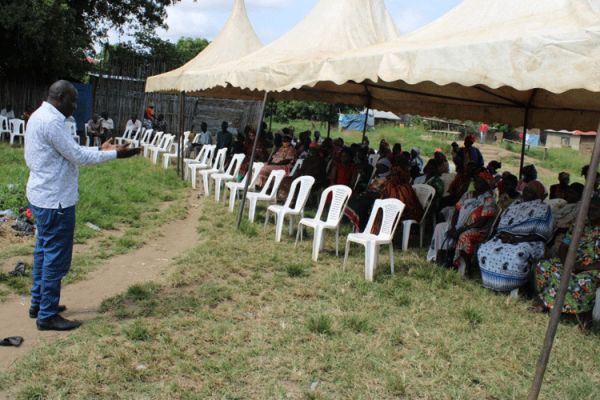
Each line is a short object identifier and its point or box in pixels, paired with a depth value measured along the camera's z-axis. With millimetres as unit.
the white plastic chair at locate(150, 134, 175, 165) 15039
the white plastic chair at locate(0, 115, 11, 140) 16609
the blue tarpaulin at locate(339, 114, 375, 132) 39375
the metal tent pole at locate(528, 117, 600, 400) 3201
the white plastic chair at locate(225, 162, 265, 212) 9383
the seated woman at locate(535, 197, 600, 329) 4855
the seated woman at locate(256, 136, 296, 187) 10712
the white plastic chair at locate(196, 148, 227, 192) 11094
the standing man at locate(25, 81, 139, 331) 4055
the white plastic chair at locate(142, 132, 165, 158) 15781
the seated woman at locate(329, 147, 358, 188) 9625
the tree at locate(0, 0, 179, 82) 14812
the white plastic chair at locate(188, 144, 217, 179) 12033
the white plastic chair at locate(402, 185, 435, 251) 7427
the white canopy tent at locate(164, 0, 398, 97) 7426
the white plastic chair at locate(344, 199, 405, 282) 5941
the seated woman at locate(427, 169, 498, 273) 6301
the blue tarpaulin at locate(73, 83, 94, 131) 19906
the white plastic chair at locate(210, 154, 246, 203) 10414
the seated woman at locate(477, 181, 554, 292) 5559
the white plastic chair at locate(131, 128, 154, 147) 17150
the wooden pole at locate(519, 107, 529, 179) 9597
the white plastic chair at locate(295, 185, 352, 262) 6707
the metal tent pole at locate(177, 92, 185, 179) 13188
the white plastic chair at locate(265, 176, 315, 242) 7519
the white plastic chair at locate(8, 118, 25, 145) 16000
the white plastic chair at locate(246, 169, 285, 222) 8484
